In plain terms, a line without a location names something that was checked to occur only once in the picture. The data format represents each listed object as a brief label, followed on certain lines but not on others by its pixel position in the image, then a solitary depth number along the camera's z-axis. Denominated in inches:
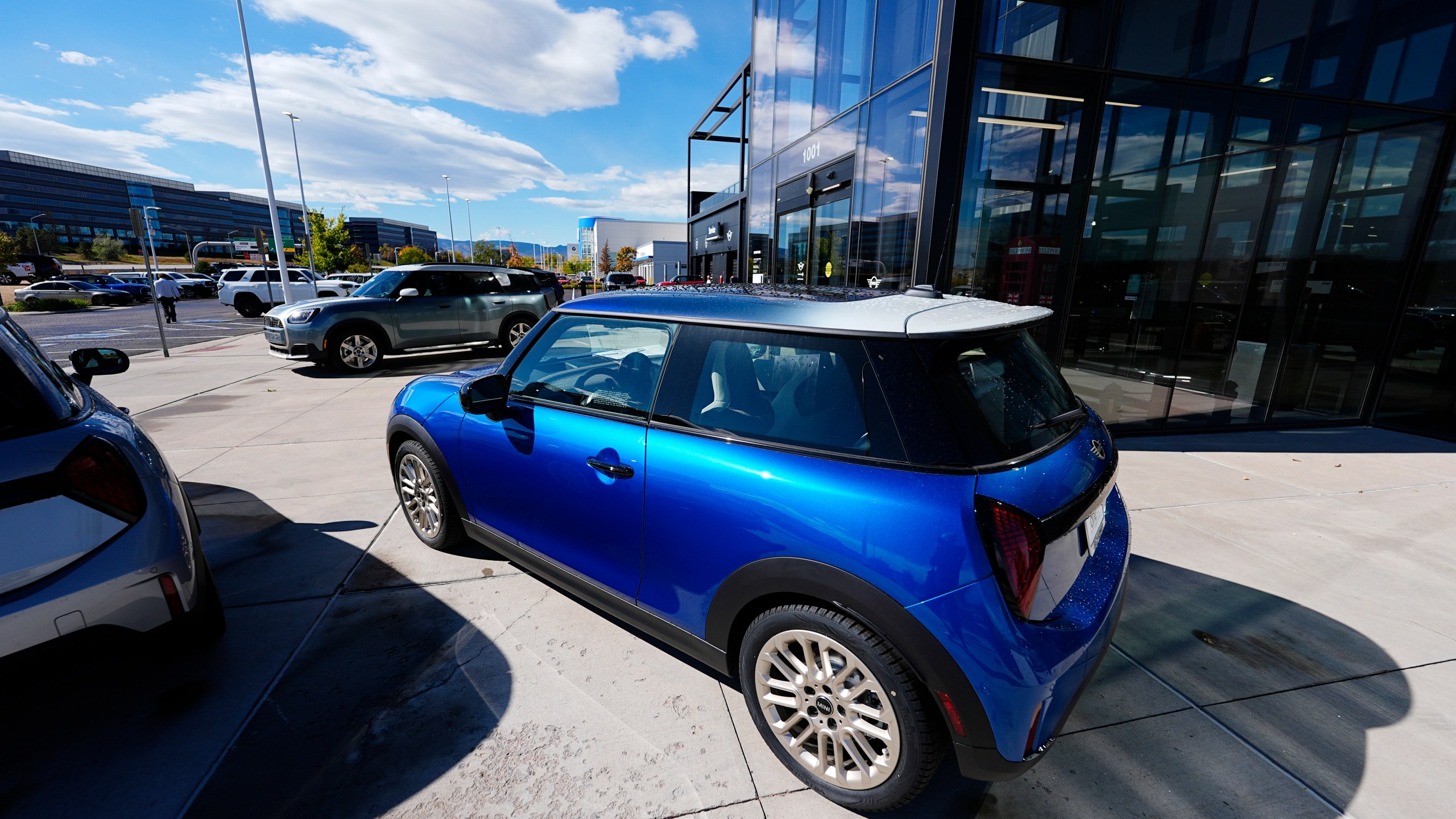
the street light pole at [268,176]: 771.4
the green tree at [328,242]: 1935.3
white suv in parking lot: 954.7
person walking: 780.0
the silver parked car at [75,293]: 1237.1
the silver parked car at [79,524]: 67.7
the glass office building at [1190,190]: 236.5
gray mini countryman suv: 363.6
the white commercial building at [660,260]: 2506.2
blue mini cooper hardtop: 61.7
